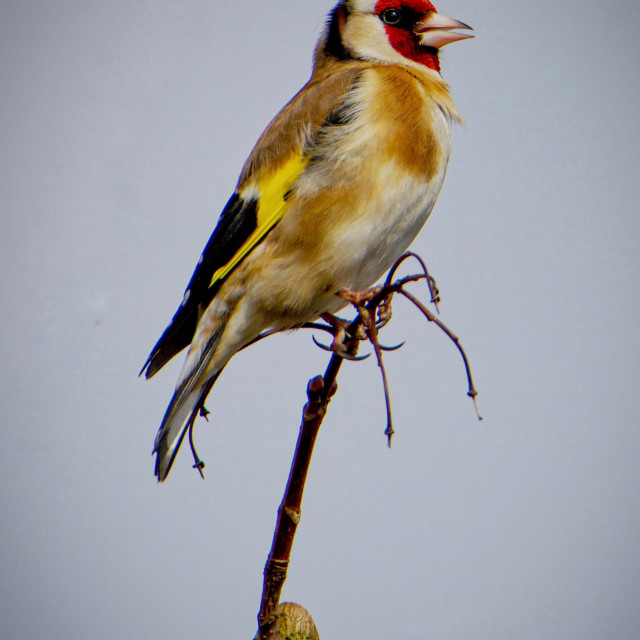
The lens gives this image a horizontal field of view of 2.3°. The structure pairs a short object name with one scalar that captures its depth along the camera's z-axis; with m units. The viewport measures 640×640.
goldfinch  3.33
